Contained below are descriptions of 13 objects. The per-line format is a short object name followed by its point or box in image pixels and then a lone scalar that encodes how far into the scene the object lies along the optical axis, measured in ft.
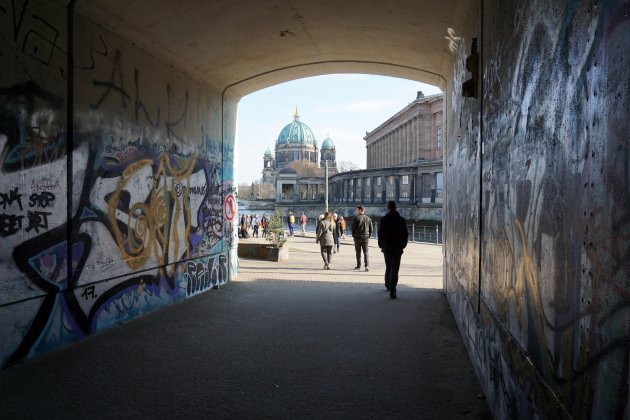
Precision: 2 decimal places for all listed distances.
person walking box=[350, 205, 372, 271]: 41.11
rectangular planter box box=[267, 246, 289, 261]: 50.80
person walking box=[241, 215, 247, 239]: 83.56
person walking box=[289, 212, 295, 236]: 91.90
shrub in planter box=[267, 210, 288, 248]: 50.08
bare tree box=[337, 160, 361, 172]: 432.74
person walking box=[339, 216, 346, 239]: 75.94
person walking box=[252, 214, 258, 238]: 99.92
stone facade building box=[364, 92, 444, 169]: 212.23
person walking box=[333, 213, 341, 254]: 60.39
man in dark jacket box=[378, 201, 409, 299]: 29.94
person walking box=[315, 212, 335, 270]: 43.73
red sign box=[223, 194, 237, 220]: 34.81
